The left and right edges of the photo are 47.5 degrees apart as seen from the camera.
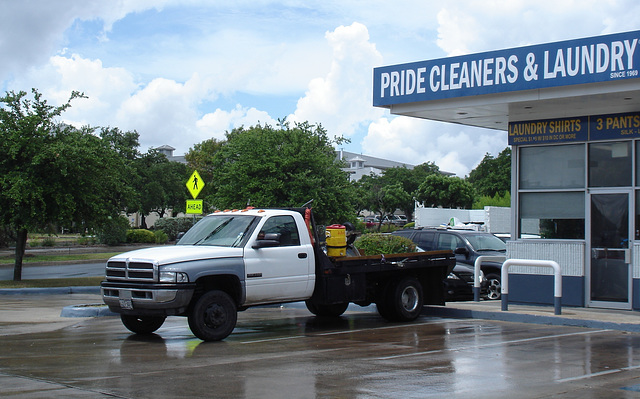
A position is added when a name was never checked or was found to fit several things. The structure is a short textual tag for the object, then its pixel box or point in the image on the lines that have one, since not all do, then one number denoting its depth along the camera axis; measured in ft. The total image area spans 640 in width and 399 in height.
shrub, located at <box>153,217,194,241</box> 169.89
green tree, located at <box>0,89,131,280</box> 63.93
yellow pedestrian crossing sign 66.84
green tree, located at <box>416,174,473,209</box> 261.65
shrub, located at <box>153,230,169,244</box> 156.66
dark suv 58.70
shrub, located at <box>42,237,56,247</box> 142.20
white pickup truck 34.32
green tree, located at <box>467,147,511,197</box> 291.38
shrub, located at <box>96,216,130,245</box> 145.38
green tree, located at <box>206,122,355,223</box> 101.76
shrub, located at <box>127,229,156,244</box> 152.76
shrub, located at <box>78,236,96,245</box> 148.65
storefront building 43.21
